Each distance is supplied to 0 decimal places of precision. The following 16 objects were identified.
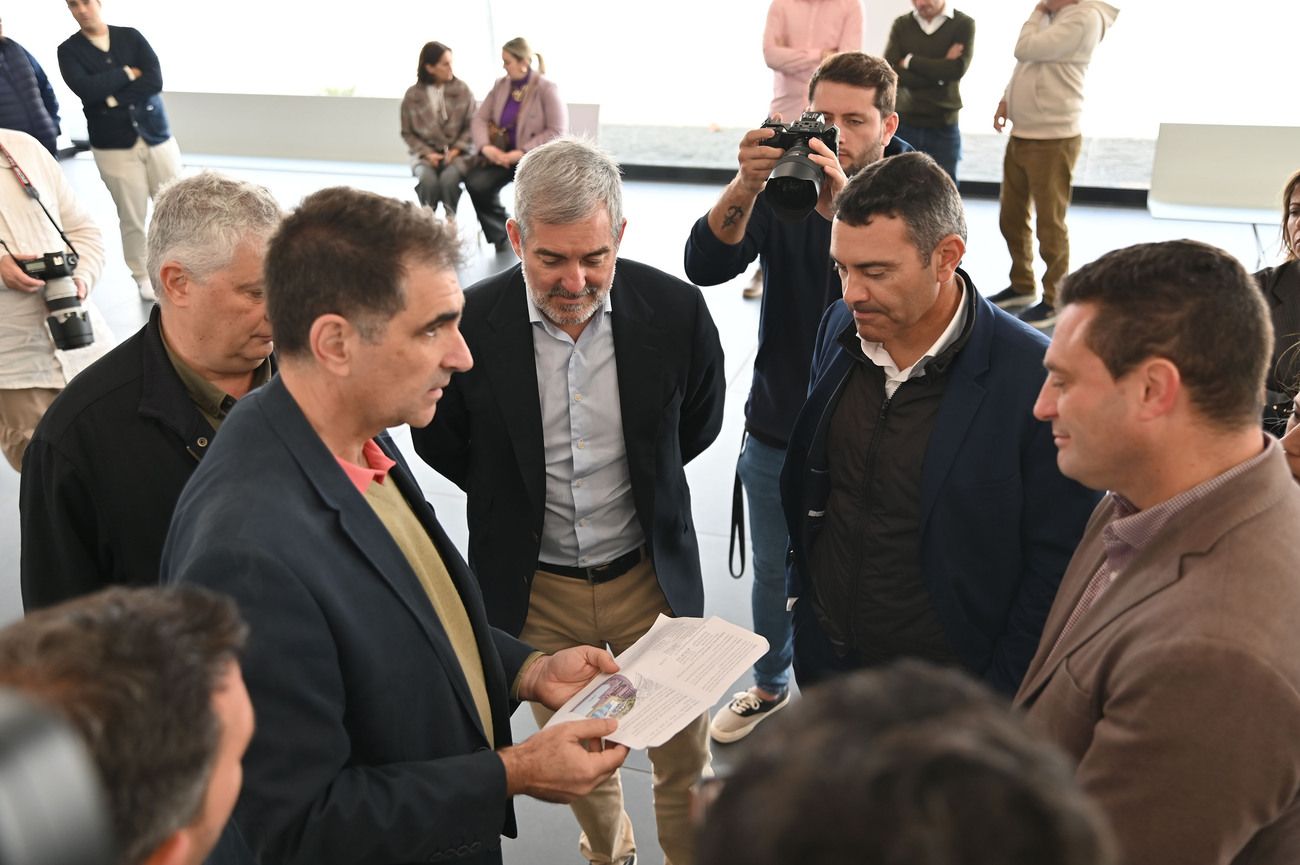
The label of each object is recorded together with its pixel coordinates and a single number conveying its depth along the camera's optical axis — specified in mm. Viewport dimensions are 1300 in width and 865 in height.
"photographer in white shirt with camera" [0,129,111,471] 3254
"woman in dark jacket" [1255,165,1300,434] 2609
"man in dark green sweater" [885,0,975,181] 6305
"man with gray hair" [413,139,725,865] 2256
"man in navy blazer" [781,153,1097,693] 1991
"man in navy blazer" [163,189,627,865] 1338
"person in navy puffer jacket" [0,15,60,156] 6176
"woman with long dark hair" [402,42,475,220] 7297
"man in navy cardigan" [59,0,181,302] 6184
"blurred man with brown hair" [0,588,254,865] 777
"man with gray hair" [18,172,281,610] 1880
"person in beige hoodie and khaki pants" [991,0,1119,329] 5672
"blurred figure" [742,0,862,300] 6344
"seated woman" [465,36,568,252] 7012
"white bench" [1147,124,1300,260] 7516
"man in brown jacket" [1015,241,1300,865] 1176
